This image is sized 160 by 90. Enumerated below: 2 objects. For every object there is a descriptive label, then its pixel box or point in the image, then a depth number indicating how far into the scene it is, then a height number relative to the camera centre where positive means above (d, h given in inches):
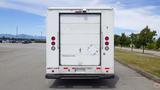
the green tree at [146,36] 888.3 +49.8
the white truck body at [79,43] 170.5 -0.5
